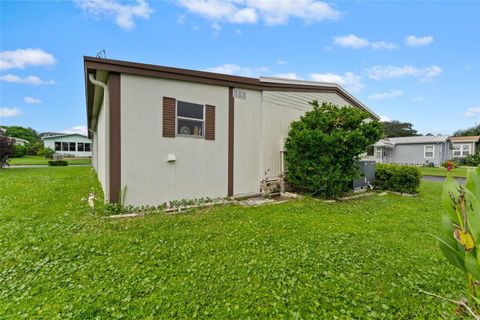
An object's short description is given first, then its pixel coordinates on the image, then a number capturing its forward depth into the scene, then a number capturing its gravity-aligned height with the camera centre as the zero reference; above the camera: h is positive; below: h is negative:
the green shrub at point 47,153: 32.28 +0.02
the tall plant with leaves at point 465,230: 0.73 -0.25
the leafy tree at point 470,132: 46.44 +4.57
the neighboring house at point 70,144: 36.38 +1.42
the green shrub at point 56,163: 20.76 -0.88
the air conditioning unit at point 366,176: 8.88 -0.89
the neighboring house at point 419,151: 25.25 +0.27
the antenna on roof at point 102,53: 6.16 +2.62
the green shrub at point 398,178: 8.63 -0.95
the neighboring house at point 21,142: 42.62 +2.05
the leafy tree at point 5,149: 15.96 +0.29
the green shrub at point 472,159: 24.82 -0.65
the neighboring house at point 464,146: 29.45 +0.94
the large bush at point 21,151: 31.46 +0.30
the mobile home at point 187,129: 5.26 +0.66
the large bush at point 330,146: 6.80 +0.22
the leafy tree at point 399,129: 48.44 +5.18
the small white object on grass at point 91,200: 5.77 -1.23
